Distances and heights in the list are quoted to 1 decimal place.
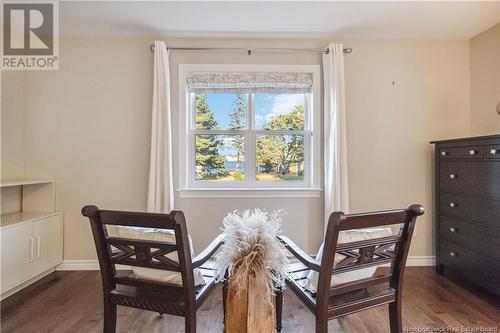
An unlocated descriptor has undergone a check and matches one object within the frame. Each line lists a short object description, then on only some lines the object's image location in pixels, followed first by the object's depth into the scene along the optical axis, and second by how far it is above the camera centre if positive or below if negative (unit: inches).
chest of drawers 92.0 -14.6
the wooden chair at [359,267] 56.4 -20.4
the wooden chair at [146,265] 57.6 -19.9
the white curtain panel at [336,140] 118.6 +11.2
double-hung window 128.0 +12.4
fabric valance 124.0 +36.4
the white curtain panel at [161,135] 116.7 +13.3
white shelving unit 95.0 -22.6
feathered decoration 54.3 -15.9
